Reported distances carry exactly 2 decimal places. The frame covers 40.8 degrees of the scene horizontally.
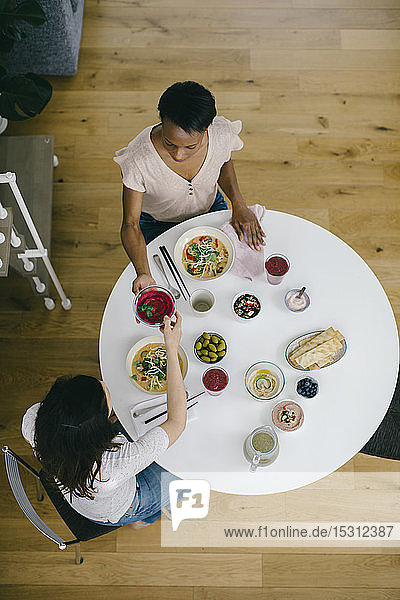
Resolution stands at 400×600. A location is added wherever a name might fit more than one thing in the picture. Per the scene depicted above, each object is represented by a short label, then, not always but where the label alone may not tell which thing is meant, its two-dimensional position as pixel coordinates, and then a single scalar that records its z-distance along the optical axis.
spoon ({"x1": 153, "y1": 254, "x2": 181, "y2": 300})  1.90
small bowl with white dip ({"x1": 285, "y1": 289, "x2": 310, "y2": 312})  1.87
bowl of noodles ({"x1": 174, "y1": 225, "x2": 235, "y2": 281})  1.91
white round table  1.70
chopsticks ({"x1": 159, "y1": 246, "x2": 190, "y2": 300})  1.91
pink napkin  1.92
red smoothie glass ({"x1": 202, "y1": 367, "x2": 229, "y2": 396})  1.74
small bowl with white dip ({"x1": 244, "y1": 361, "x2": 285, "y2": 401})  1.76
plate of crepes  1.77
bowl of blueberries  1.75
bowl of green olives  1.79
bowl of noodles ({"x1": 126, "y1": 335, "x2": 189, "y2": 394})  1.77
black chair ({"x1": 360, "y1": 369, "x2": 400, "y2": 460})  2.03
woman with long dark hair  1.44
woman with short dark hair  1.89
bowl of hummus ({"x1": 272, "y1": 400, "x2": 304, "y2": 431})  1.72
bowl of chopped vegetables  1.85
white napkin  1.73
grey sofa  2.76
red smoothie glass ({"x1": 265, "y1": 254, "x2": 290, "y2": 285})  1.88
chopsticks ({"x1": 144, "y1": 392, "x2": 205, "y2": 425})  1.74
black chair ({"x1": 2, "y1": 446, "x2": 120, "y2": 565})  1.89
